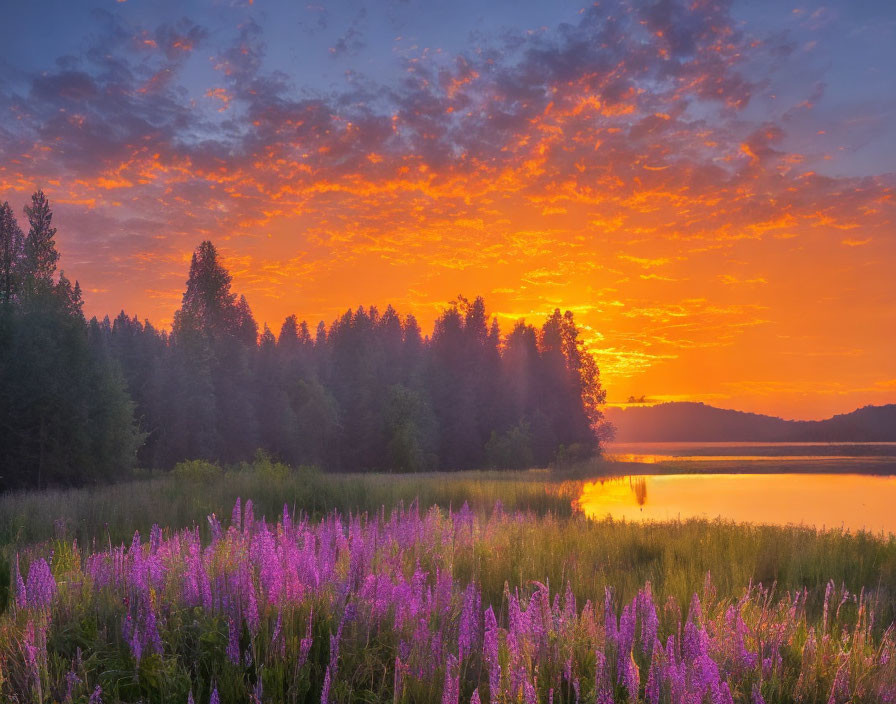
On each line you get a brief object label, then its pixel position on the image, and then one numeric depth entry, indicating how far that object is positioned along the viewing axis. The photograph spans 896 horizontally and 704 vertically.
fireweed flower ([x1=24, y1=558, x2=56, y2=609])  4.50
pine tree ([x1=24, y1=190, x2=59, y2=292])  36.78
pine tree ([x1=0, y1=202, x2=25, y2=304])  37.94
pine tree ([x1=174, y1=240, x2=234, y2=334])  51.31
